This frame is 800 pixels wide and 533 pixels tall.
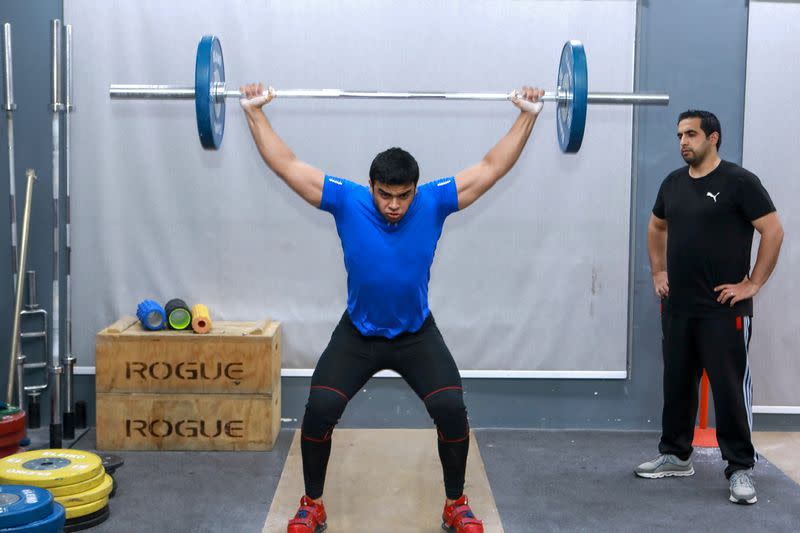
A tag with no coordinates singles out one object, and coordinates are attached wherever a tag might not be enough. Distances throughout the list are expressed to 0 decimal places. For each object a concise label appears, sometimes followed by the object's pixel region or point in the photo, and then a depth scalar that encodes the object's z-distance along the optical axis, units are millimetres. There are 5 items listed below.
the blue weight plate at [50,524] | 2479
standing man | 3363
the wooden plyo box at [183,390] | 3857
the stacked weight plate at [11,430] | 3562
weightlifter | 2906
